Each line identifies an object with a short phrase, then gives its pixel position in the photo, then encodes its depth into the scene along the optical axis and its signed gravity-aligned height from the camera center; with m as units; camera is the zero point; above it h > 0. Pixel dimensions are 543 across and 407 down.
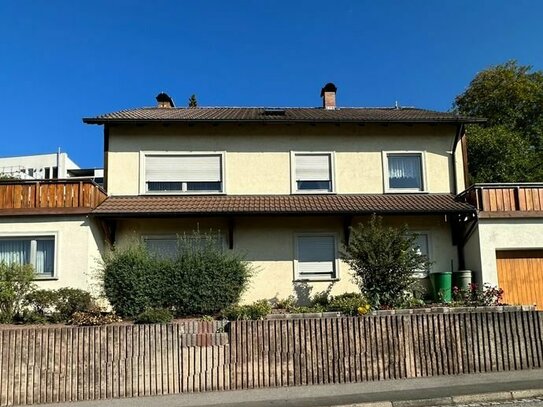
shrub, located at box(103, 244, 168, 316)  10.88 -0.15
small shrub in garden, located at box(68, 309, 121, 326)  9.41 -0.84
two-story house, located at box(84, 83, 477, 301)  14.27 +2.81
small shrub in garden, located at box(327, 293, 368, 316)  10.59 -0.79
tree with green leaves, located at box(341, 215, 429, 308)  11.48 +0.09
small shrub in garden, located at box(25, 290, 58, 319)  11.52 -0.54
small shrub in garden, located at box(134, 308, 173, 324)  9.74 -0.85
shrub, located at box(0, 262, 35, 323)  11.05 -0.19
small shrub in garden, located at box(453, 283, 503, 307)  12.25 -0.79
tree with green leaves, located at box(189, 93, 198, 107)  38.44 +13.73
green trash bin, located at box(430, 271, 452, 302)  13.38 -0.54
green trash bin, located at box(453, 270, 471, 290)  13.50 -0.36
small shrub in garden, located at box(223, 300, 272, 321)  10.39 -0.86
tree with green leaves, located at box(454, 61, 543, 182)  24.22 +8.02
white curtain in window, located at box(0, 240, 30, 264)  13.32 +0.80
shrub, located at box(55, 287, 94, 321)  11.51 -0.59
